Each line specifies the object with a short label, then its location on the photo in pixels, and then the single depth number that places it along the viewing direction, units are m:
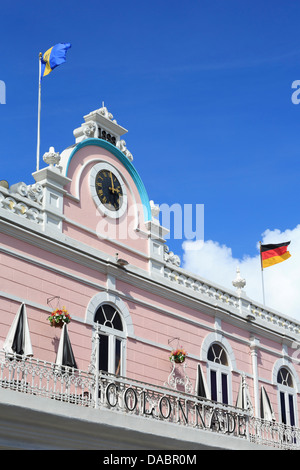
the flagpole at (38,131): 18.75
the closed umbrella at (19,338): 15.30
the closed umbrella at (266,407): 21.56
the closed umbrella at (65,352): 16.12
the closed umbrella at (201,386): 19.50
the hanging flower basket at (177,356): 19.80
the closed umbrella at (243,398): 19.42
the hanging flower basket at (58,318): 16.81
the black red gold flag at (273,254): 24.62
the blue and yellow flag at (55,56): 20.39
